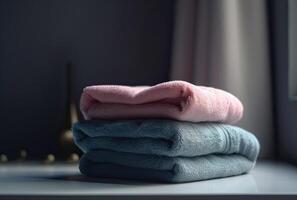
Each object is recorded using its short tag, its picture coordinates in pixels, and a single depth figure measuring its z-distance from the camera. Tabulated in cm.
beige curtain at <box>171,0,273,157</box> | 158
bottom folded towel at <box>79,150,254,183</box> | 107
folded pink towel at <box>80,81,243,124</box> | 107
